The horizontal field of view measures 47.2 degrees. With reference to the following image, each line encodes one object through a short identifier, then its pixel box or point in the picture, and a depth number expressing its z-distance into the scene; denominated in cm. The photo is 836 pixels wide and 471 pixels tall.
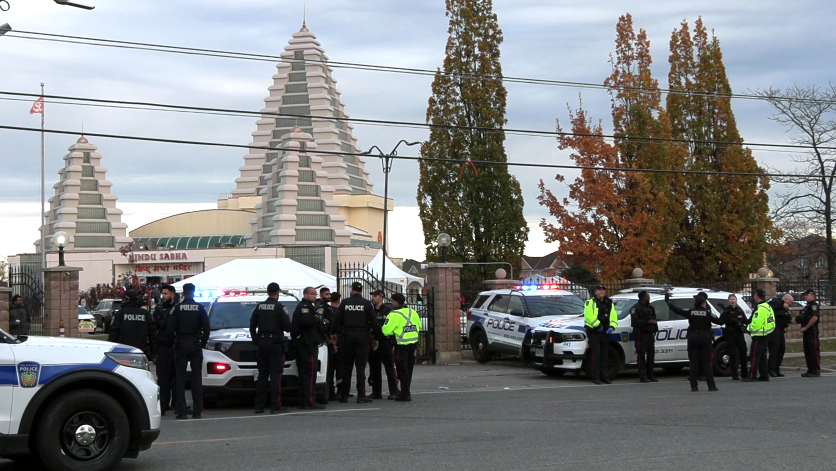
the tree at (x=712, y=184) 4109
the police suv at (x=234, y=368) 1391
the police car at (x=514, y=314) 2170
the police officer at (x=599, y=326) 1819
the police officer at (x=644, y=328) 1856
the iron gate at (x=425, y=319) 2414
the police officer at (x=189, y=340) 1311
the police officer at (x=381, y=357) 1552
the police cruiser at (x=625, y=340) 1903
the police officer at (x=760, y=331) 1855
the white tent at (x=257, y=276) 2628
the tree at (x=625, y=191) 3753
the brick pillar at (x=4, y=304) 2120
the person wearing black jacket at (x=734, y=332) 1831
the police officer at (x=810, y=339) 1941
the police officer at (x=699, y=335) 1661
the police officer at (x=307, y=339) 1383
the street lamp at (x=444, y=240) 2659
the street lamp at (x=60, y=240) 2536
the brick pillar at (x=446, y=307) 2391
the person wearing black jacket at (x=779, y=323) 1923
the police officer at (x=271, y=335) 1345
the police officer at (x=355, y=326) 1494
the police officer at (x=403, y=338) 1532
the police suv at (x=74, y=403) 801
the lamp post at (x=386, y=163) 3765
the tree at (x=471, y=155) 4272
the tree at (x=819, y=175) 3512
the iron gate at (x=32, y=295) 2334
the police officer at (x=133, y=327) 1455
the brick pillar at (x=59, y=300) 2262
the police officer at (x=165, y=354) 1355
